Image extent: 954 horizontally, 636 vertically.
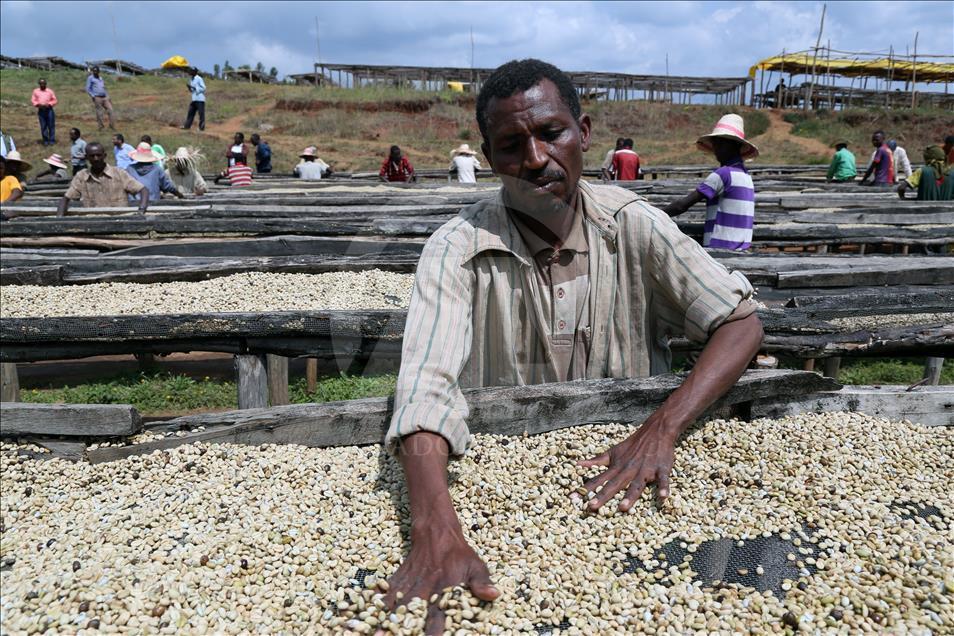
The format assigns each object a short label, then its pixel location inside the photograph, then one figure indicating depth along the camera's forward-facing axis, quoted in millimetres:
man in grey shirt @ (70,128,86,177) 13516
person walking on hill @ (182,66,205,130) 18172
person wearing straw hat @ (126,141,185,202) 9188
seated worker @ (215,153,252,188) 11883
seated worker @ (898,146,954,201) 9050
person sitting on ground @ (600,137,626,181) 11641
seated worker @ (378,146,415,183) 12090
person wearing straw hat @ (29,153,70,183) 12662
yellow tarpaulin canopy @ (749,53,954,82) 24266
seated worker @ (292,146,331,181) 12789
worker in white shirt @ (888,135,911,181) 12516
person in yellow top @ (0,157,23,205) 8850
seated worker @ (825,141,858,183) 12734
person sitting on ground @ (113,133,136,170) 10938
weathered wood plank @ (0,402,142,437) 1818
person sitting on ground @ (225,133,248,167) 12544
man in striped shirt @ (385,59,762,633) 1828
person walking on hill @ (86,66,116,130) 17344
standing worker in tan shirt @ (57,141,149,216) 8203
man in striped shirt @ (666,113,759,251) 5070
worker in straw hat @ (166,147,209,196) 10711
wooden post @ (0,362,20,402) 3500
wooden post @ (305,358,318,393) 4949
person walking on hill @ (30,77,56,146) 16516
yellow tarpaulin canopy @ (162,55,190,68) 31444
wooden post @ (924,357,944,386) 4473
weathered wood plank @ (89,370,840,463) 2115
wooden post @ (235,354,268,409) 3064
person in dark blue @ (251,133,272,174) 15491
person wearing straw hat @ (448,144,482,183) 12039
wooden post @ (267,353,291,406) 4199
